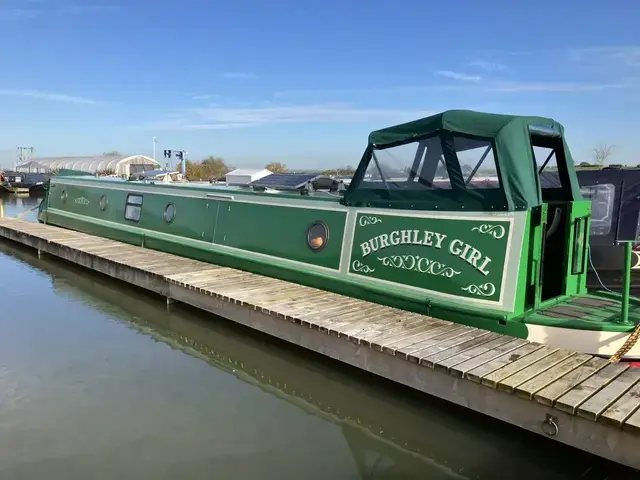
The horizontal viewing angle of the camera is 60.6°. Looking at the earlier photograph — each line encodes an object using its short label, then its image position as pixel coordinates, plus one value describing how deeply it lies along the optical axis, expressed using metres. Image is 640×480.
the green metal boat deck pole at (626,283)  4.05
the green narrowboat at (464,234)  4.56
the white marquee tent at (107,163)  52.81
